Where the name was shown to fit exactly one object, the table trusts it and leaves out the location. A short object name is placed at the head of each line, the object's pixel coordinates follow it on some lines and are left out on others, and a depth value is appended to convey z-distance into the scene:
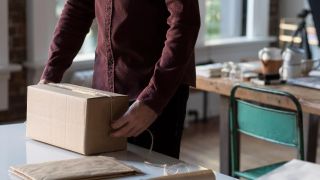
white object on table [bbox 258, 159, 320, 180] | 2.79
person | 2.89
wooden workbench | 4.73
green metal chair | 4.27
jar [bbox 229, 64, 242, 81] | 5.25
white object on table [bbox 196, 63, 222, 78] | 5.27
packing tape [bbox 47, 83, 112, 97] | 2.85
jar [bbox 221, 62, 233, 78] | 5.30
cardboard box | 2.79
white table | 2.63
